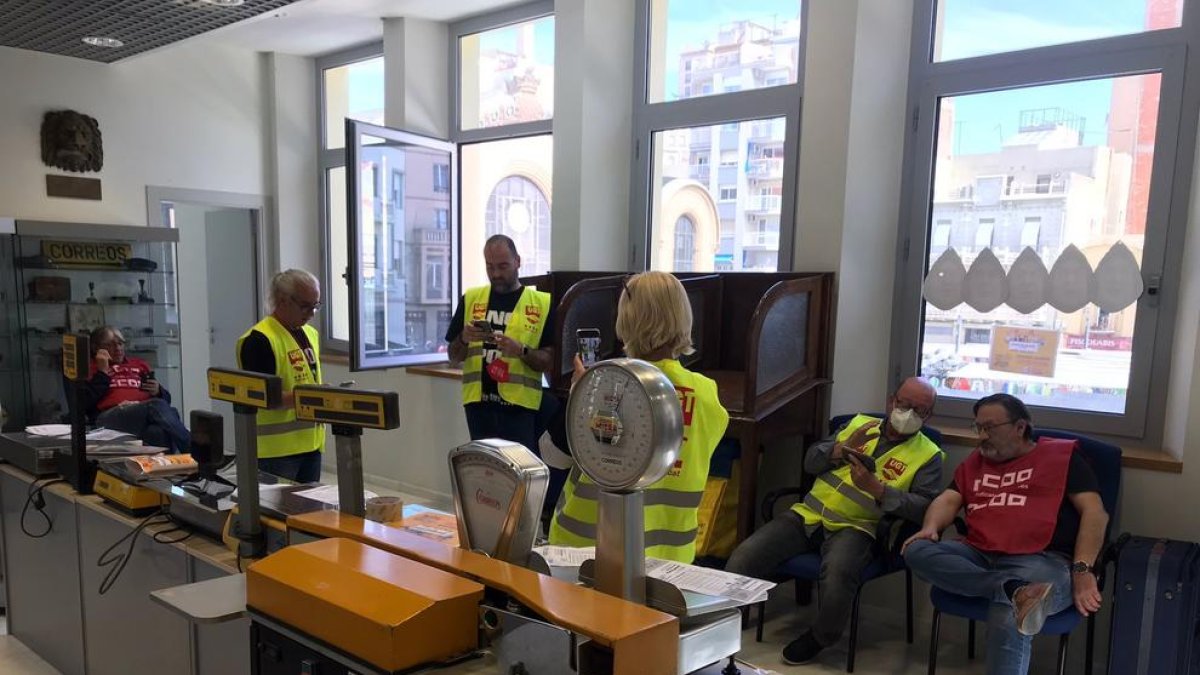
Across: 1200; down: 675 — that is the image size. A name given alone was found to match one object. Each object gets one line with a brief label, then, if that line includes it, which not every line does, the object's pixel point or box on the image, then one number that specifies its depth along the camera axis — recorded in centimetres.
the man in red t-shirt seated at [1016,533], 255
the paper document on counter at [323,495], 217
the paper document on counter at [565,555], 147
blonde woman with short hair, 191
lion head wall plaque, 483
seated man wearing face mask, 294
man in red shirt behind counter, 401
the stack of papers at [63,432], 295
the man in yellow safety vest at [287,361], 292
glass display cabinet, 446
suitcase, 251
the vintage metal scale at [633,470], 119
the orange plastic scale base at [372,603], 120
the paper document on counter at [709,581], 133
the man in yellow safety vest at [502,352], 372
